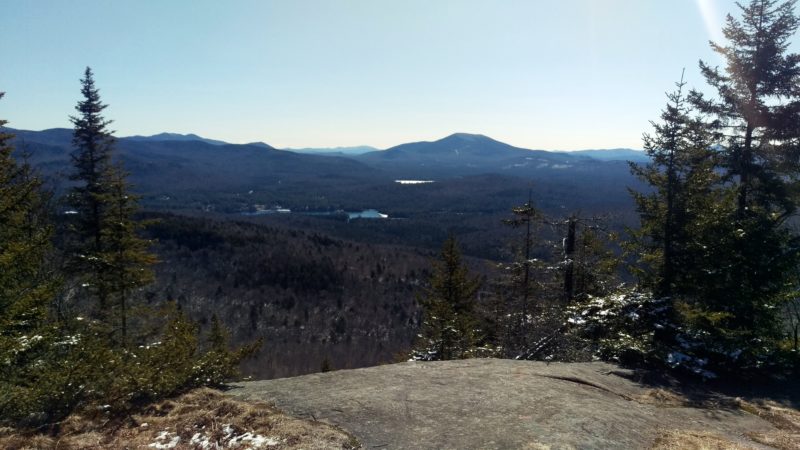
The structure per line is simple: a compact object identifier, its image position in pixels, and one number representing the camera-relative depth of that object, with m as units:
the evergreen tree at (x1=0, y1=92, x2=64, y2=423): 6.46
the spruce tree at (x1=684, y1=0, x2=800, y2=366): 12.96
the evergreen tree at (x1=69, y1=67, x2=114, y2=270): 18.59
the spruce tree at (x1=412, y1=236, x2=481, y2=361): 19.00
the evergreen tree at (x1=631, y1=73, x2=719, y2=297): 13.83
